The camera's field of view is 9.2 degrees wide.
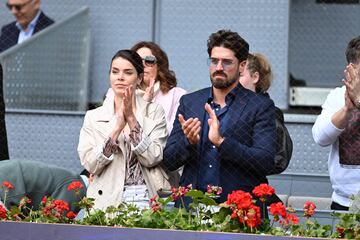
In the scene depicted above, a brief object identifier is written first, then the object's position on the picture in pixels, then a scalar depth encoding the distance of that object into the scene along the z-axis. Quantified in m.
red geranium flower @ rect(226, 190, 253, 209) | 11.54
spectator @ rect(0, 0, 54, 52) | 20.62
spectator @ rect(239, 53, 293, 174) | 14.89
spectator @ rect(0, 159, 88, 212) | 13.84
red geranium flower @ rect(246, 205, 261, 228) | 11.52
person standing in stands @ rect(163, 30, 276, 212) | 13.38
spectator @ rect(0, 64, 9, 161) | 16.01
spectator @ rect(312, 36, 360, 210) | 13.70
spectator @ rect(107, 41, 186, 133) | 15.84
